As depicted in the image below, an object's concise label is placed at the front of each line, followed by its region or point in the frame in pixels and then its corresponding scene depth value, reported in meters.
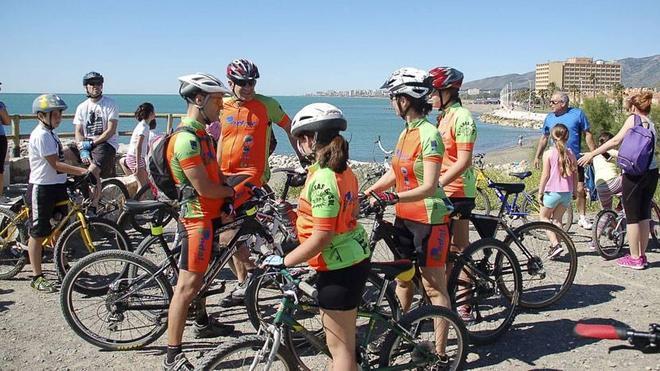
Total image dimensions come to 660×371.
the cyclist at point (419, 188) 4.02
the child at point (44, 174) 5.82
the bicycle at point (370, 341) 3.21
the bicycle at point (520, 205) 6.66
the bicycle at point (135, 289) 4.60
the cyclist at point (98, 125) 7.98
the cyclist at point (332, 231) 3.02
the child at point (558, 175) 7.31
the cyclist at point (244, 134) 5.33
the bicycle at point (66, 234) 5.97
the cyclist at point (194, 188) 4.01
